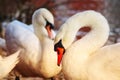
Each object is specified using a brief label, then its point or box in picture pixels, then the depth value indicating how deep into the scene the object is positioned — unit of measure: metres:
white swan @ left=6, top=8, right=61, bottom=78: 6.72
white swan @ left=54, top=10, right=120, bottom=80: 5.17
